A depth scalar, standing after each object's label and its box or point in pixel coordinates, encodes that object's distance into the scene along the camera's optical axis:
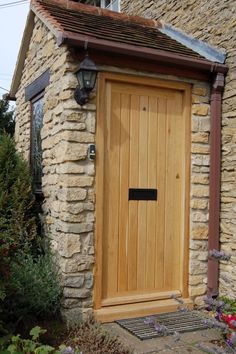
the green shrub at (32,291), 4.02
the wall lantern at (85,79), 4.04
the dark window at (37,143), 5.46
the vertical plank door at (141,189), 4.41
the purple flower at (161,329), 2.29
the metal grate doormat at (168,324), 3.96
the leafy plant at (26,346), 3.20
